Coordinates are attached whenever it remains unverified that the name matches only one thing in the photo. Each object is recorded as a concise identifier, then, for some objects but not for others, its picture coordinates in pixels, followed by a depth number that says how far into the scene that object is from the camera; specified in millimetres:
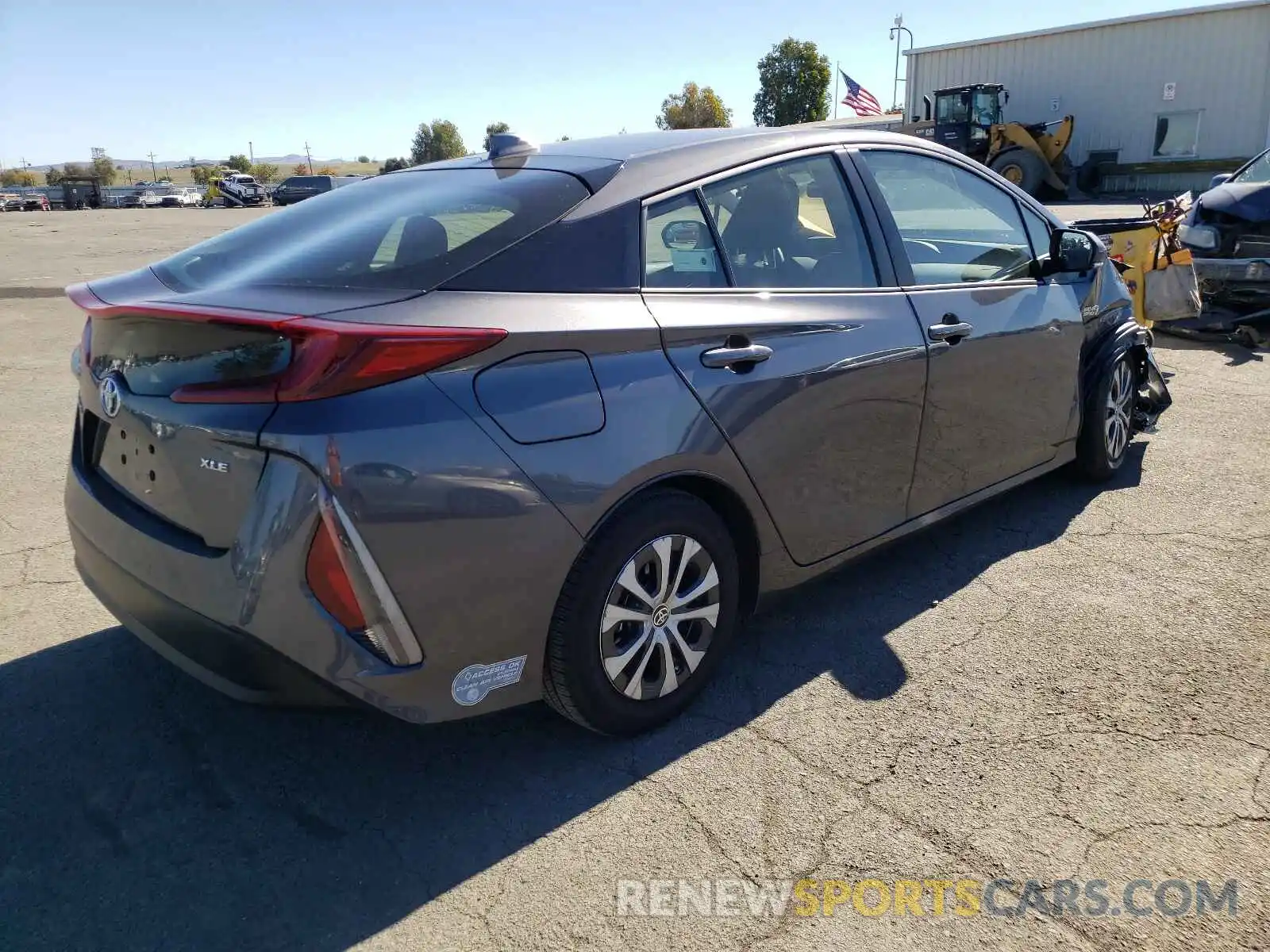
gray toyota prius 2221
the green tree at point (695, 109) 81938
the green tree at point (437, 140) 103875
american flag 43188
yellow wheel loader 27938
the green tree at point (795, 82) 72188
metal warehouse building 31172
